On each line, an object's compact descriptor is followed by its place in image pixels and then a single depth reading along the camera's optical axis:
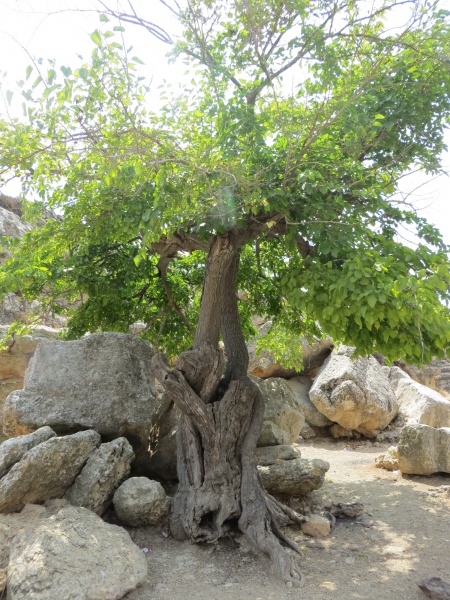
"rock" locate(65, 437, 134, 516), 5.61
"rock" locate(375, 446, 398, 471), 9.55
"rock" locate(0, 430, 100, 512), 5.18
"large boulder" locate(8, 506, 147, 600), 4.05
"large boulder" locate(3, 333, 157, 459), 6.48
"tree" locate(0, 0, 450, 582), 4.82
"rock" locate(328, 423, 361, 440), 13.85
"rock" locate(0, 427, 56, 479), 5.35
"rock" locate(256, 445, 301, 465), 7.40
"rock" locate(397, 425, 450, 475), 8.62
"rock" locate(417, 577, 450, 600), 4.38
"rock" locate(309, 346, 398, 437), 13.26
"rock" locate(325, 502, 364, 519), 6.97
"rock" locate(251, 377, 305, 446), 8.43
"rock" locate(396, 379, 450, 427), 12.77
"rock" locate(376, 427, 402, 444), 13.32
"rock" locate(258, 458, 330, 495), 7.00
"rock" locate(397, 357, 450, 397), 16.84
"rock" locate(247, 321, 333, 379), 15.14
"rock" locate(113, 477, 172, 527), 5.77
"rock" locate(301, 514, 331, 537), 6.32
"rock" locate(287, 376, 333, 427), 14.28
